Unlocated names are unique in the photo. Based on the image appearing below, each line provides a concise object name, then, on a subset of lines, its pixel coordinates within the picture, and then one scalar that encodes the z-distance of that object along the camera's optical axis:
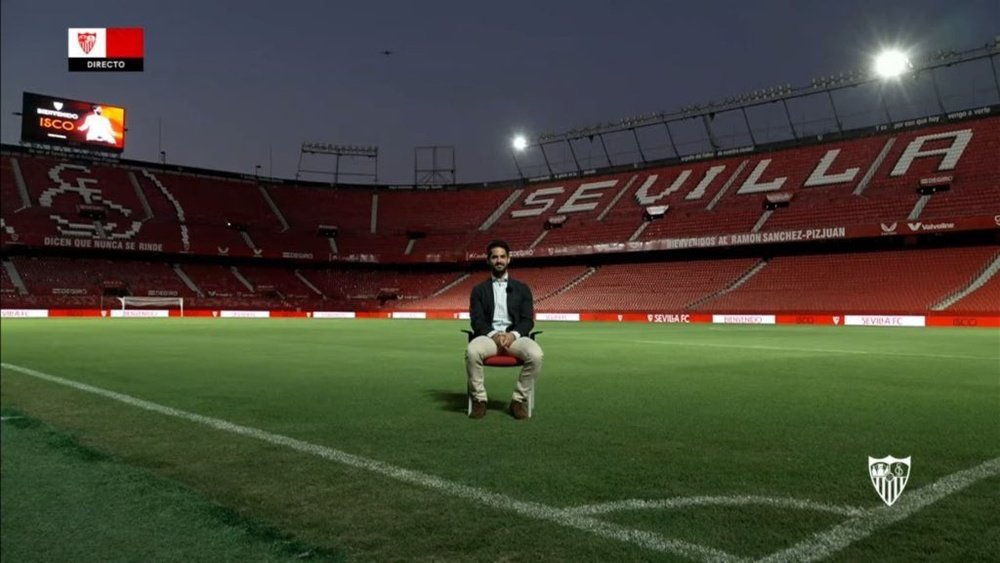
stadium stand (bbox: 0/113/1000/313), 40.26
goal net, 47.63
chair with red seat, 6.54
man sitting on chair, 6.50
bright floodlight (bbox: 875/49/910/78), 44.94
